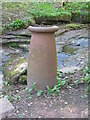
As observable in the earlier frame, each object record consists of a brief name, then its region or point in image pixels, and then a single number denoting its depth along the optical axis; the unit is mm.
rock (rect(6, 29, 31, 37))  6926
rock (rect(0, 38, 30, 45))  6354
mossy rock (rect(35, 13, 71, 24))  8492
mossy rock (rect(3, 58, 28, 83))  3531
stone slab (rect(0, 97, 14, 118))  2563
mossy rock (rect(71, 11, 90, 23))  9203
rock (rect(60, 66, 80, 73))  3839
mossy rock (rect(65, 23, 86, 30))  8150
